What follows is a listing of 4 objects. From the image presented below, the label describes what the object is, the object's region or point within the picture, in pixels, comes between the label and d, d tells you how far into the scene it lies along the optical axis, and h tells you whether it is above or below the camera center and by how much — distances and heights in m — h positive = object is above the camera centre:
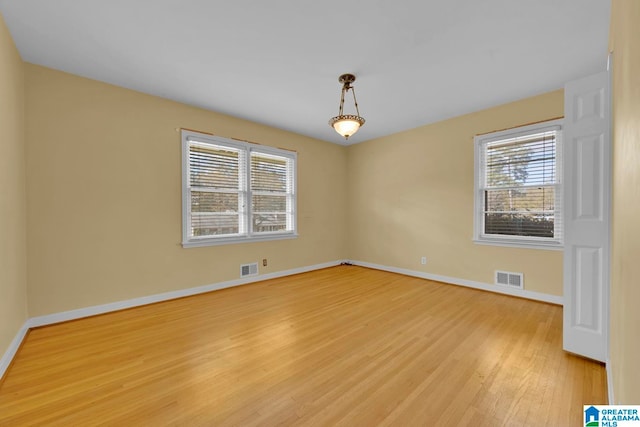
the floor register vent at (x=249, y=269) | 4.39 -0.99
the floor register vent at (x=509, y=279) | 3.69 -0.98
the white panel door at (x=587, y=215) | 2.03 -0.03
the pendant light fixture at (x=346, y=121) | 2.92 +1.02
